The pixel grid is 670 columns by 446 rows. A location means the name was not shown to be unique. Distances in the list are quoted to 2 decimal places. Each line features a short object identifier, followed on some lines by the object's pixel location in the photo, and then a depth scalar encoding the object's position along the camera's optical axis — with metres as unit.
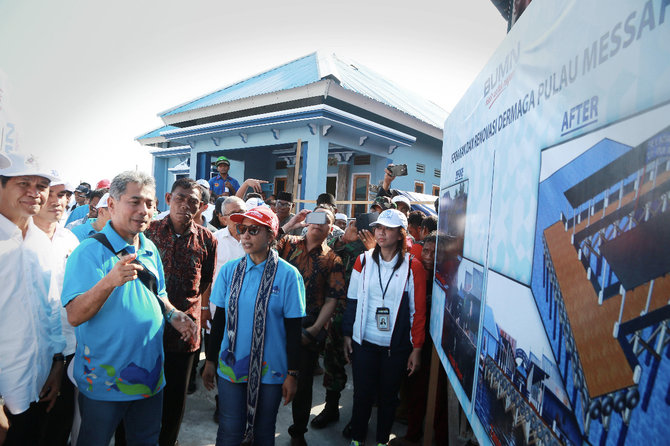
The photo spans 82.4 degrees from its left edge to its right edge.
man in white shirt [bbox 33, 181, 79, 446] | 2.54
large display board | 0.89
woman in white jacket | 3.27
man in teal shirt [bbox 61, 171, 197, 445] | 2.06
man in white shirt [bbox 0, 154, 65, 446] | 2.00
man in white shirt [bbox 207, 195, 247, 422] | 3.88
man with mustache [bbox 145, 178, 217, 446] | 2.93
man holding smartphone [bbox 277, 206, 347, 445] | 3.36
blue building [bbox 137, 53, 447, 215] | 11.02
